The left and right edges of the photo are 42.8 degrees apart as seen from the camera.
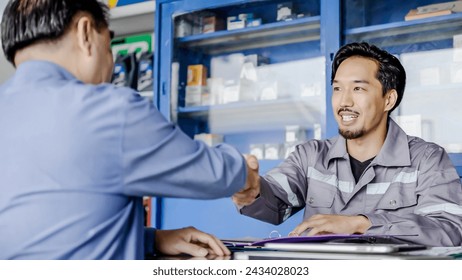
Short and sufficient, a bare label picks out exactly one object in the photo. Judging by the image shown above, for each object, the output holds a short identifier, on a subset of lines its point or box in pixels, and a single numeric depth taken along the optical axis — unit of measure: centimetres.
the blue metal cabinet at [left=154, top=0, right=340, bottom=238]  326
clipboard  116
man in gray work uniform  157
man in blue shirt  89
